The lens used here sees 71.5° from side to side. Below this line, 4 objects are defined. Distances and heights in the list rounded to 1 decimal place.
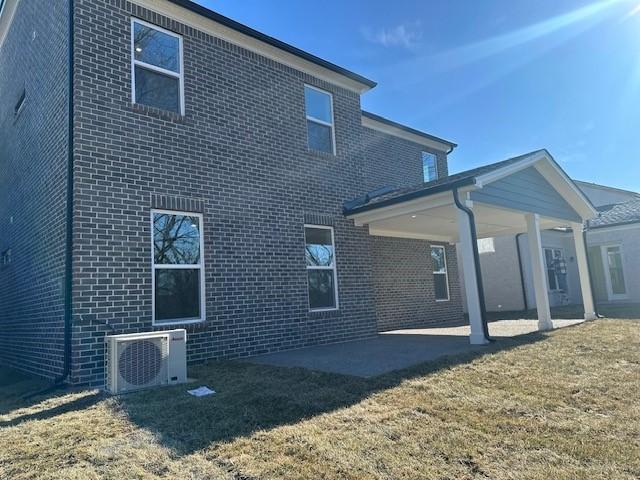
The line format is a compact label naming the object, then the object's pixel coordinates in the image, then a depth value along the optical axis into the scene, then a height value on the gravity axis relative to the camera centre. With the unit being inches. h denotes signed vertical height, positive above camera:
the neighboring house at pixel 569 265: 741.9 +32.2
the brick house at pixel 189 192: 272.8 +83.0
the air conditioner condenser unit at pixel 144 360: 224.4 -26.8
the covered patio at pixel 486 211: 334.6 +74.1
